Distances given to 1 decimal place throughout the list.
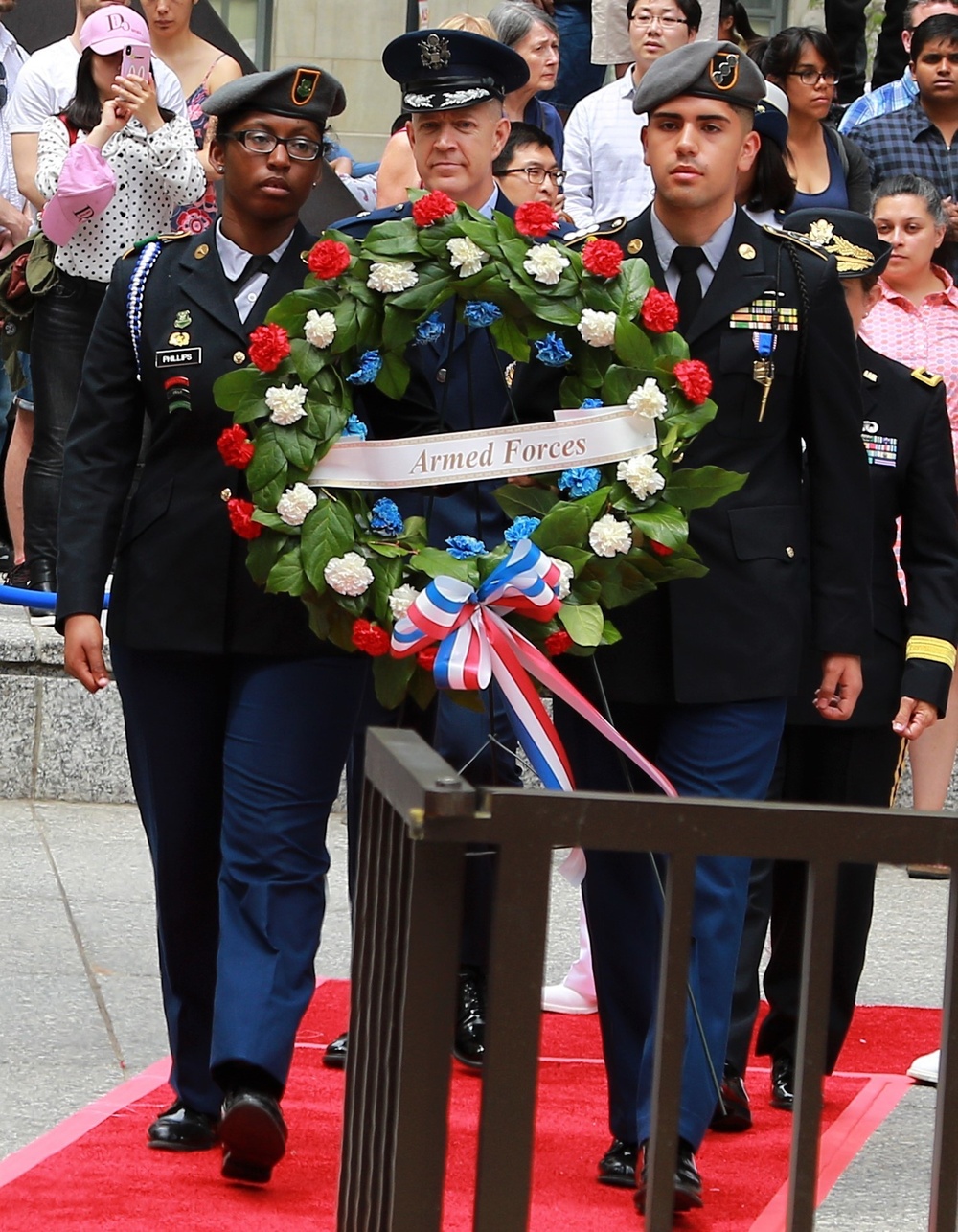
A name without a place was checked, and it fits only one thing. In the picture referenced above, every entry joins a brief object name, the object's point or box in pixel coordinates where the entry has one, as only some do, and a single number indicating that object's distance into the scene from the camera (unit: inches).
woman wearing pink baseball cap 556.6
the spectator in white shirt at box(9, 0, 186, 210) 628.7
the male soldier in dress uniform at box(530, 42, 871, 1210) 327.7
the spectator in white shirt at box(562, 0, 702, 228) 672.9
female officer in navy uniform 321.3
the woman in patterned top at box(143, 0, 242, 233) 640.2
